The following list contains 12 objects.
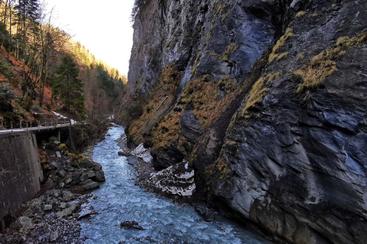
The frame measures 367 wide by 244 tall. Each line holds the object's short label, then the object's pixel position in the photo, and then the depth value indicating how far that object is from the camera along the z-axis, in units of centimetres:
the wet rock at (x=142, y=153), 2931
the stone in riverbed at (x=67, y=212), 1564
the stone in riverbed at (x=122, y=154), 3254
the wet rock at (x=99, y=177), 2189
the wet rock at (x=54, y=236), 1293
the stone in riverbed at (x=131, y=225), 1427
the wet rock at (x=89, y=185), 2017
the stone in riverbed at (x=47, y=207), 1623
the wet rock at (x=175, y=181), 1875
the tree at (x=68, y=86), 4775
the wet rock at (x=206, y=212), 1539
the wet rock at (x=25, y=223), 1384
